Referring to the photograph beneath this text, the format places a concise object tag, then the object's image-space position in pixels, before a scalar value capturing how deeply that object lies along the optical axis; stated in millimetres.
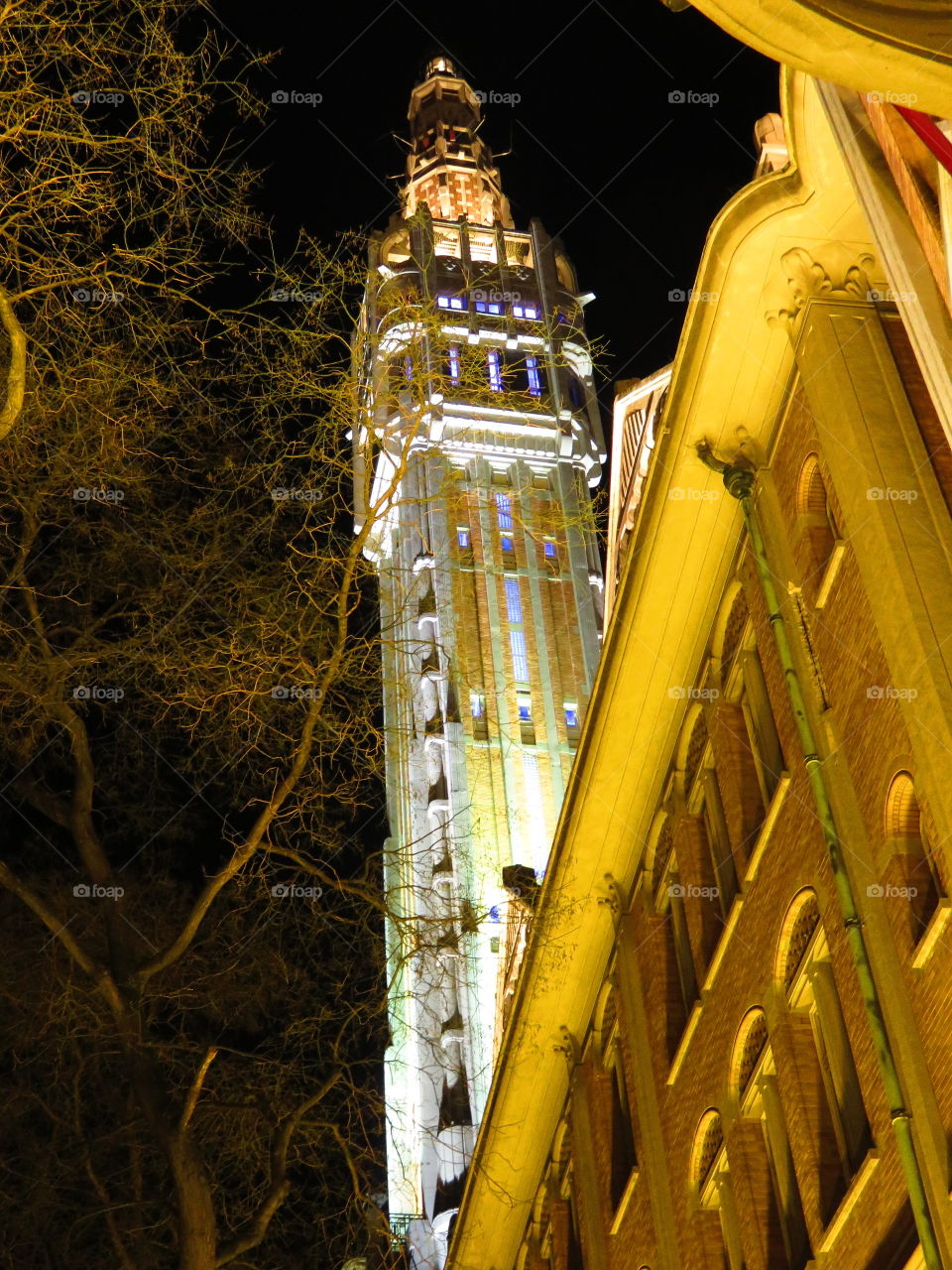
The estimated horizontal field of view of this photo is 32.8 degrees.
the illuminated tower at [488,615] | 63125
